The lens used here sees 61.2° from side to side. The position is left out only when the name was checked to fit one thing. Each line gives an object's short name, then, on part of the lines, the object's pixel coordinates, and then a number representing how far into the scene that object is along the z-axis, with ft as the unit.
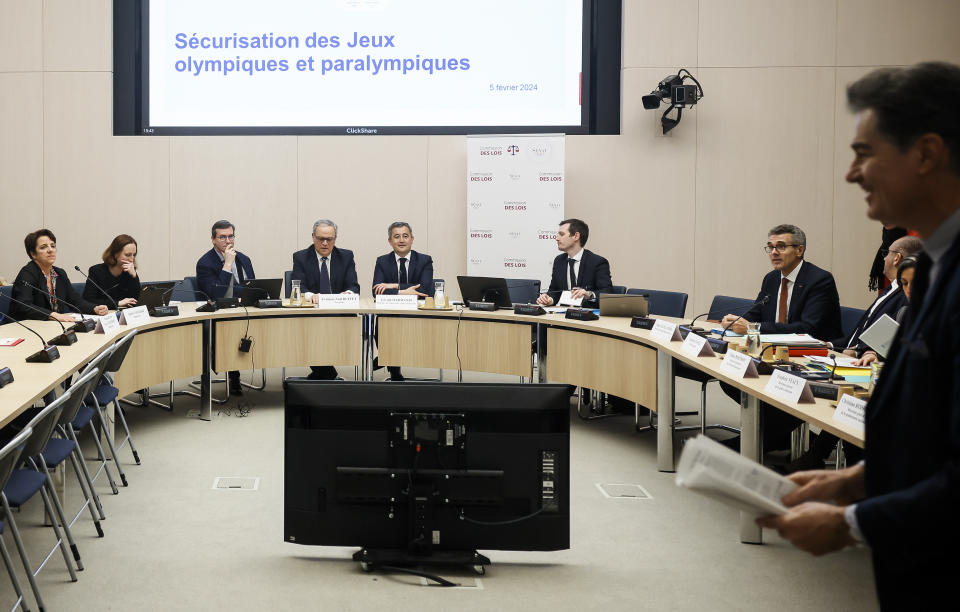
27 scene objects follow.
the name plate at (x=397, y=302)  19.76
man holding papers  3.57
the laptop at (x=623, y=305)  17.48
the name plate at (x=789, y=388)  9.40
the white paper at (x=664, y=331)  14.35
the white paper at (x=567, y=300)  19.34
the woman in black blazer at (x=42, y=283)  17.06
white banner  24.29
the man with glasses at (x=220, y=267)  20.59
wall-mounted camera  23.84
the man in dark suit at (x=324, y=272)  21.77
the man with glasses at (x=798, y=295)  14.90
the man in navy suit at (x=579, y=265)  20.33
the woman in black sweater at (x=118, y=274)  19.08
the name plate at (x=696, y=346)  12.77
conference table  14.69
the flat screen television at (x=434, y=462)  9.30
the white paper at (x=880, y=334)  10.05
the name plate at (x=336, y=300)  19.39
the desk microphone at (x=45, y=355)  11.97
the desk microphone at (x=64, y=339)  13.58
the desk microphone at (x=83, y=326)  15.23
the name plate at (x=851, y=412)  8.19
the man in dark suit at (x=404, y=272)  21.93
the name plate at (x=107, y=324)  15.25
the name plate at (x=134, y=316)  16.47
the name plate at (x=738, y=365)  11.05
